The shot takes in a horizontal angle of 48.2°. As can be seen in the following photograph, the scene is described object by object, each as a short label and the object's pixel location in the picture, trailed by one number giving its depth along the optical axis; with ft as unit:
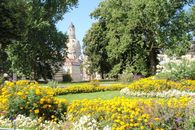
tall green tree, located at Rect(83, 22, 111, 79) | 100.48
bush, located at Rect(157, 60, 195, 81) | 40.08
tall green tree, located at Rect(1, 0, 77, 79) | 78.57
